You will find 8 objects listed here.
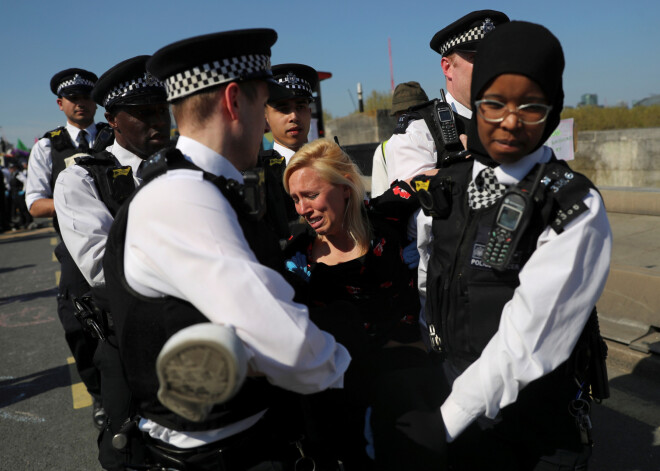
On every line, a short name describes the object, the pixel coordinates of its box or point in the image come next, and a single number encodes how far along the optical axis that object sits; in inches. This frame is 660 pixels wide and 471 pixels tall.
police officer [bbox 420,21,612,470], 57.6
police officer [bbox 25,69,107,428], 141.4
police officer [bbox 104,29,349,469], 47.1
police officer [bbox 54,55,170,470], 100.7
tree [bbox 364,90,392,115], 786.2
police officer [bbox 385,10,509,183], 101.9
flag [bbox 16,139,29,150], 940.0
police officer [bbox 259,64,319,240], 140.0
